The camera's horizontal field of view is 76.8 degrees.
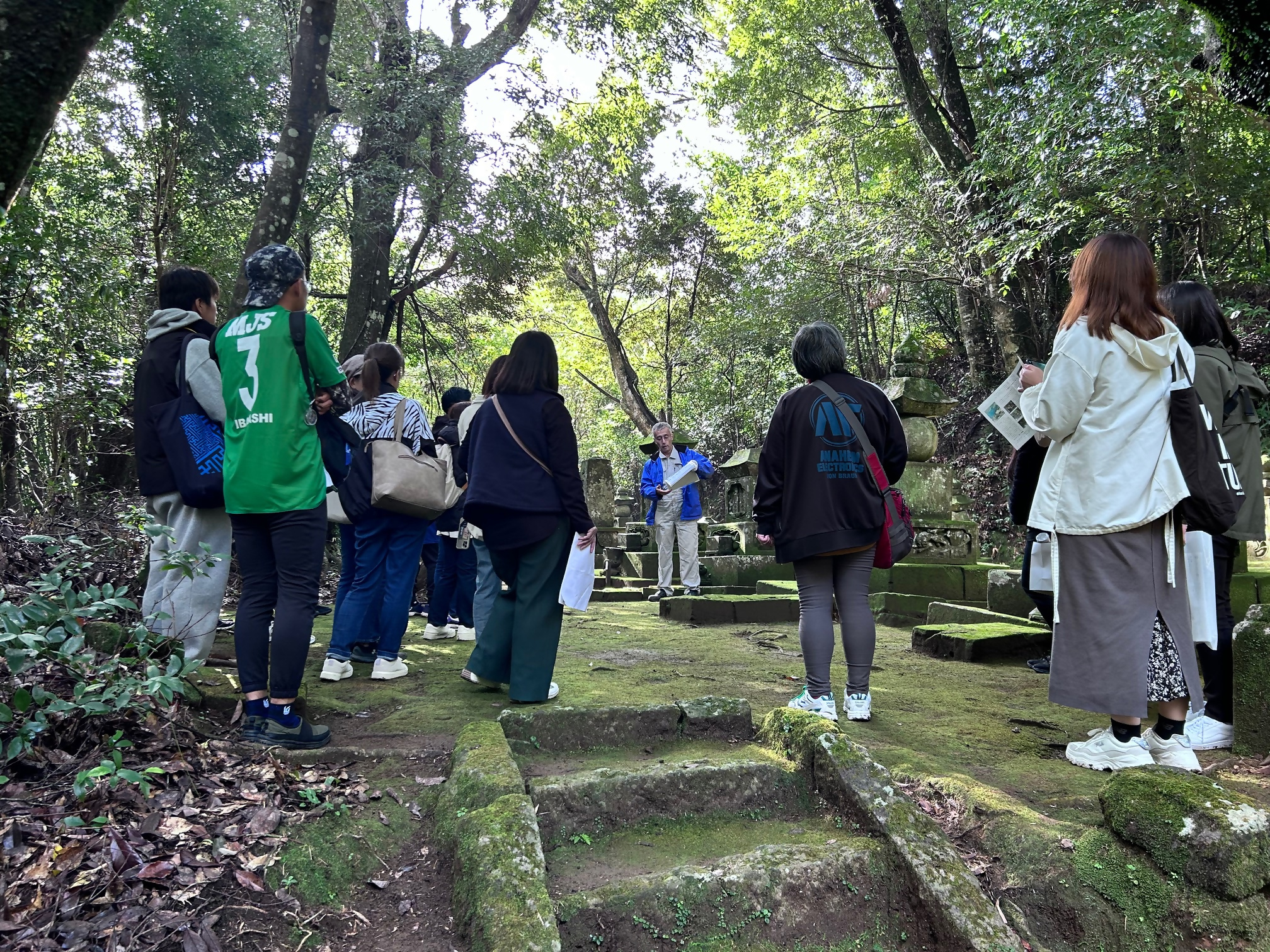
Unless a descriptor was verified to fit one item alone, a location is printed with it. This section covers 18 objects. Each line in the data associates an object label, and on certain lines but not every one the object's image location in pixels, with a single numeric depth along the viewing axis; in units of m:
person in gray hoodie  3.45
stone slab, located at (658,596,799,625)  7.96
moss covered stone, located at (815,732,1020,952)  2.04
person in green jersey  3.15
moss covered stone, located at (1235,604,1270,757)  3.11
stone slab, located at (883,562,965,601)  8.05
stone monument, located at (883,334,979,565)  8.55
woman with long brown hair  2.96
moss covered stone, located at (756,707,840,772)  2.83
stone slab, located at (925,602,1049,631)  6.33
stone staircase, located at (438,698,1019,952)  2.05
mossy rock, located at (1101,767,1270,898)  2.18
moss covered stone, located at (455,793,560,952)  1.85
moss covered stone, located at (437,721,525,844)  2.40
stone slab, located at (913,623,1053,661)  5.60
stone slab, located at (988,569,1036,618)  6.79
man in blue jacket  9.58
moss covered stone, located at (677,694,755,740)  3.27
